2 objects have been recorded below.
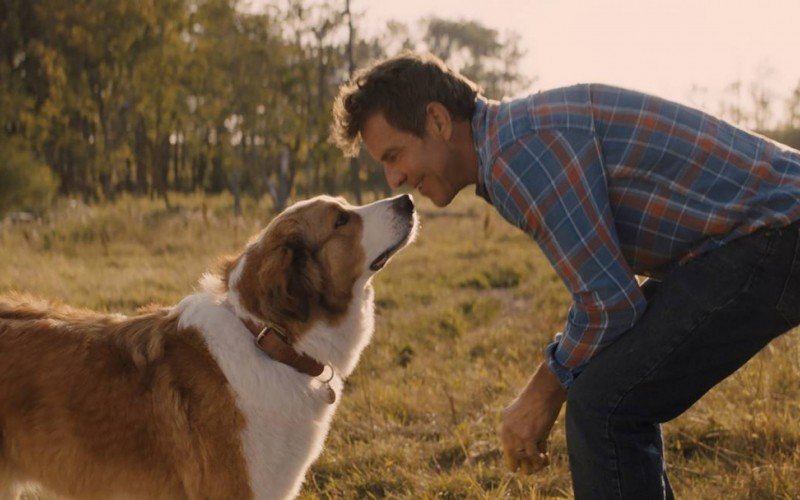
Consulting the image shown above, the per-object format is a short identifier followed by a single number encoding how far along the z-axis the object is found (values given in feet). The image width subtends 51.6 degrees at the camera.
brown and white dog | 10.61
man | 8.26
